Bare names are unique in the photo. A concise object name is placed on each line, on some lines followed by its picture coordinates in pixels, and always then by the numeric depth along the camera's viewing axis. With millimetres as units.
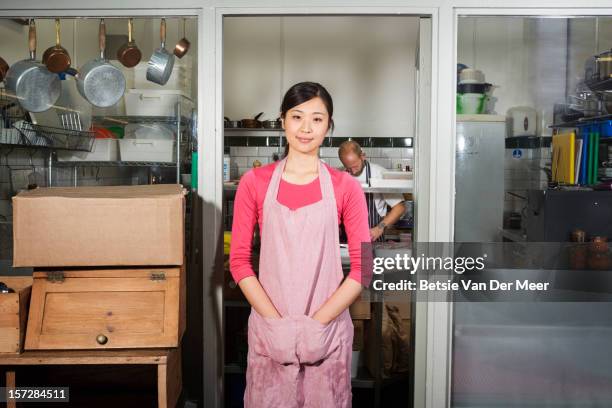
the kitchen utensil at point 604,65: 2188
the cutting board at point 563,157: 2207
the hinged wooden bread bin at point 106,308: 1844
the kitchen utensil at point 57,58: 2314
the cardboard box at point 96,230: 1824
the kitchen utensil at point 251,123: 4742
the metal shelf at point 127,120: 2377
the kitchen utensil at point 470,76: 2172
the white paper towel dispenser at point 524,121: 2215
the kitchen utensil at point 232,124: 4787
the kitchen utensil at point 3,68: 2309
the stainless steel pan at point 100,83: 2359
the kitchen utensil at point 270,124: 4770
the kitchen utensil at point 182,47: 2305
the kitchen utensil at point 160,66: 2342
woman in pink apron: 1914
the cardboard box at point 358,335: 2994
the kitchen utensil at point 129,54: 2350
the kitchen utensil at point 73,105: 2379
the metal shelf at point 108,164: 2402
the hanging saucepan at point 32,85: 2350
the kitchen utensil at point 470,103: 2201
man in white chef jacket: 3113
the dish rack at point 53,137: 2379
